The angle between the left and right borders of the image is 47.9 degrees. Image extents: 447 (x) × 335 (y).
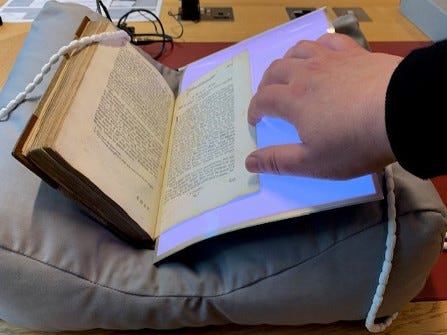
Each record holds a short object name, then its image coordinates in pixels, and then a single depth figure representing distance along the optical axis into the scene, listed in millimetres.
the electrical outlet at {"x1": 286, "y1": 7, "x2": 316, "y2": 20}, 1065
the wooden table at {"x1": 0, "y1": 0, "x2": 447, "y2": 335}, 976
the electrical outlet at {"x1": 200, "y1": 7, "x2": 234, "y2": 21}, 1053
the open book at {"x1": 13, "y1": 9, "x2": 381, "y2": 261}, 457
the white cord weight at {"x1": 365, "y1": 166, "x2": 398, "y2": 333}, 447
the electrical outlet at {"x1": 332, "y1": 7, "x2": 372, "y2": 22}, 1065
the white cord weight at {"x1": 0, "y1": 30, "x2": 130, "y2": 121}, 595
